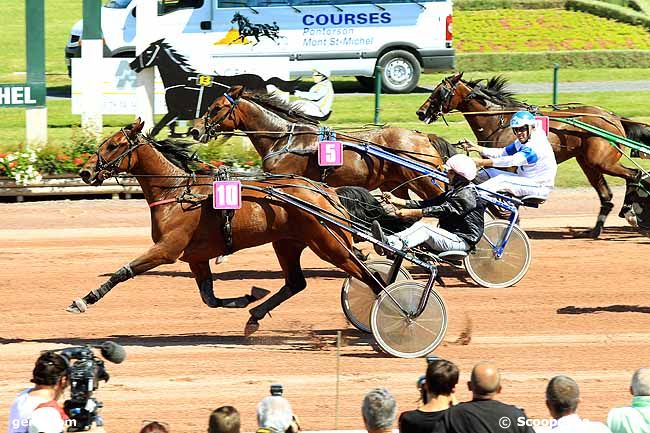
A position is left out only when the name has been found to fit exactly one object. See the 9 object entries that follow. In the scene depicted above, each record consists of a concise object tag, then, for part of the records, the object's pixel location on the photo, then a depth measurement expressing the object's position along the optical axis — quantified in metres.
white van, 44.44
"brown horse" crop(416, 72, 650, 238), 27.06
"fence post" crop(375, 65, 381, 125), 38.19
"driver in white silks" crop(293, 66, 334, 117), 36.19
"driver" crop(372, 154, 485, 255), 19.17
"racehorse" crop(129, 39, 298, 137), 35.03
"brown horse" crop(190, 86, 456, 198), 24.45
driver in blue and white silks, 23.53
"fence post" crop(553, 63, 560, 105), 40.05
